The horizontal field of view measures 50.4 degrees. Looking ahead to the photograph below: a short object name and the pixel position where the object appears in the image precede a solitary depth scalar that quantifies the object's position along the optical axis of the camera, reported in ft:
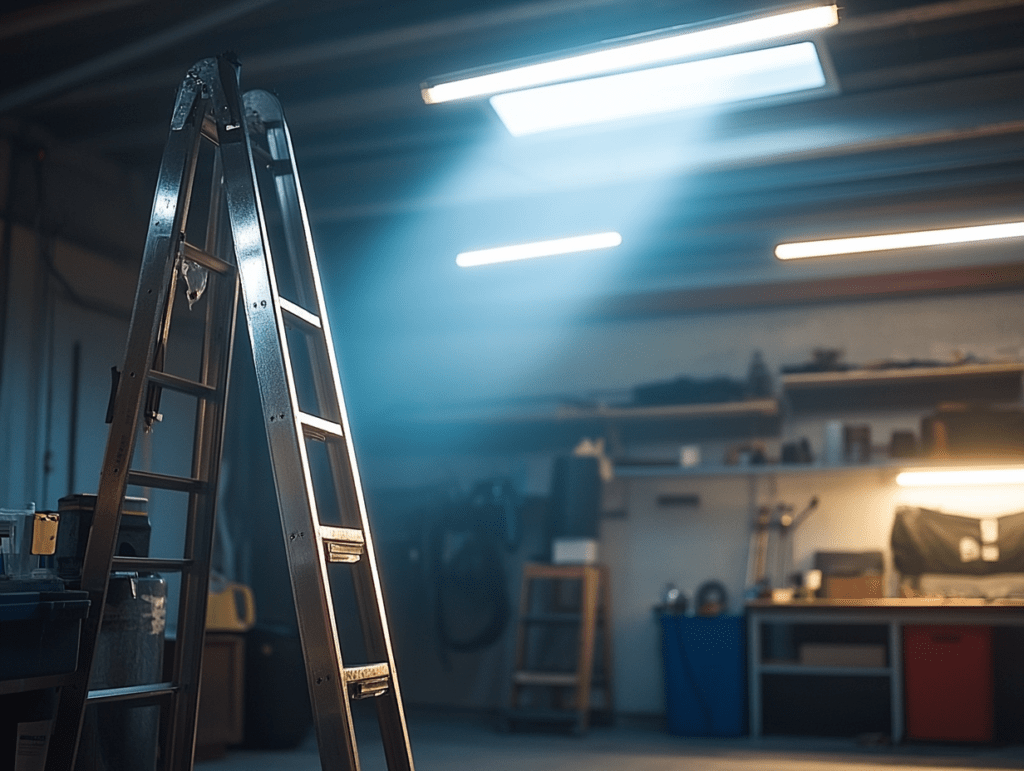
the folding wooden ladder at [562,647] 22.25
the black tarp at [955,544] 21.79
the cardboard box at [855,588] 21.59
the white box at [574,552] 23.34
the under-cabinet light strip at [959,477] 21.93
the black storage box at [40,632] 7.77
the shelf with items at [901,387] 21.50
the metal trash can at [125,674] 10.06
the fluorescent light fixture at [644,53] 12.34
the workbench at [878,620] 20.13
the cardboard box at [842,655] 20.98
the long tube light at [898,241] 19.66
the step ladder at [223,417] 7.80
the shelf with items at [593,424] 23.44
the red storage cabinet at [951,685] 20.08
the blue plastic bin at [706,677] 21.63
